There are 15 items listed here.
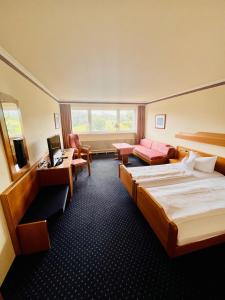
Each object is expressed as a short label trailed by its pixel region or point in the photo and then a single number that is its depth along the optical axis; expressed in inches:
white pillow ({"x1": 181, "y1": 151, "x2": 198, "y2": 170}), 112.8
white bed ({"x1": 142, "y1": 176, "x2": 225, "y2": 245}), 55.4
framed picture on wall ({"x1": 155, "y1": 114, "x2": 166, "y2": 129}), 181.1
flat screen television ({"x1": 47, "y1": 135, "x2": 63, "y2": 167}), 99.0
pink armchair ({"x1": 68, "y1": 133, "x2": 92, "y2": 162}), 172.6
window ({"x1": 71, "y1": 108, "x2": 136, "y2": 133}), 217.9
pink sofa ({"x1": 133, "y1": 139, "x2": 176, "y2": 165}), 157.3
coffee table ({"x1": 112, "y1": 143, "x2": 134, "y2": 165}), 175.6
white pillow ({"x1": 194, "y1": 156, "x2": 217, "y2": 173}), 106.7
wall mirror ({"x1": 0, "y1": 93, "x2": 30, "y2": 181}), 57.0
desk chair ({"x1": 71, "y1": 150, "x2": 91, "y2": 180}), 135.6
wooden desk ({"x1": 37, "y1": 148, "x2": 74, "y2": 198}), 91.7
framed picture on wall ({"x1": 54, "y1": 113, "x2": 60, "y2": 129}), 163.0
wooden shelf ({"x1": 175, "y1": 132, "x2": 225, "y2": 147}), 107.3
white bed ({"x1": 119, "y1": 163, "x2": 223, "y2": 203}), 90.3
